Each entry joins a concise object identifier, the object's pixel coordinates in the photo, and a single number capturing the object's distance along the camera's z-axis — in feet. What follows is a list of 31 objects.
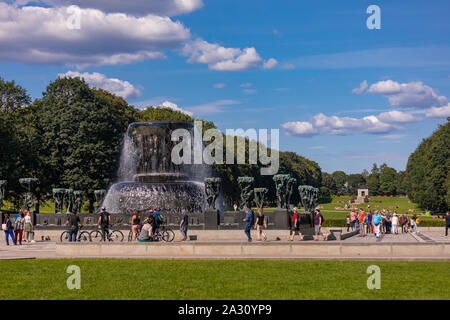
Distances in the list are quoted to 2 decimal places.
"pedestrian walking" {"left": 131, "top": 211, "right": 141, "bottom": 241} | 95.33
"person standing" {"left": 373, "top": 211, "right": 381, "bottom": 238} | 127.24
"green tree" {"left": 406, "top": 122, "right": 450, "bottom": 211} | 269.03
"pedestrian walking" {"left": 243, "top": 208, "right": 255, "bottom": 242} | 90.43
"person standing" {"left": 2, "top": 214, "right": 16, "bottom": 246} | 99.27
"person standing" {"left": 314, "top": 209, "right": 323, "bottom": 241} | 104.78
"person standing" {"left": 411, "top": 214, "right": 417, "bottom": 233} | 158.20
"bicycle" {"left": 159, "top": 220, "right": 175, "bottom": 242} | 101.16
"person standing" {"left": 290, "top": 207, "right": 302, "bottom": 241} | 94.26
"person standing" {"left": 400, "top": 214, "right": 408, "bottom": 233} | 162.61
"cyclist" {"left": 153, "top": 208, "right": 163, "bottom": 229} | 95.45
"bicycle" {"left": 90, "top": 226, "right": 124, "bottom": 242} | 98.78
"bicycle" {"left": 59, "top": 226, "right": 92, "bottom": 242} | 98.09
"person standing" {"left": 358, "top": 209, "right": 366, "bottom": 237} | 140.26
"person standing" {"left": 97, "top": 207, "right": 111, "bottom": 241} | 94.22
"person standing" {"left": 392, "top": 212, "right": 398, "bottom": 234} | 150.20
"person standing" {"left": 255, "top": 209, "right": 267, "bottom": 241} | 95.63
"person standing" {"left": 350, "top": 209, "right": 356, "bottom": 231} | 149.89
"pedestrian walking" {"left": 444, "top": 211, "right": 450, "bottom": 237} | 131.95
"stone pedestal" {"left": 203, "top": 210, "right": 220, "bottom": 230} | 121.29
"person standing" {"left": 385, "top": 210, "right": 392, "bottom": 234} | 159.53
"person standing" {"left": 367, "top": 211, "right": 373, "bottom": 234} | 150.72
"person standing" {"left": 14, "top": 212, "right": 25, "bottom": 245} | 102.08
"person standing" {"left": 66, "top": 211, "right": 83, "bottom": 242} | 92.07
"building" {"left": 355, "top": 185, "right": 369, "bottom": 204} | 560.86
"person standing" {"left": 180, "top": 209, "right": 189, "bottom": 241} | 100.12
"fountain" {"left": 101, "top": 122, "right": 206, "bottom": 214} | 133.39
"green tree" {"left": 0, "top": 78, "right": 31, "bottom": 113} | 198.29
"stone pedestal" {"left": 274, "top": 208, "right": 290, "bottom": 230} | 115.44
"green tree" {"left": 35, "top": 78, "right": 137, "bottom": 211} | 185.88
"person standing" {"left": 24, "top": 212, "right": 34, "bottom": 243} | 107.96
